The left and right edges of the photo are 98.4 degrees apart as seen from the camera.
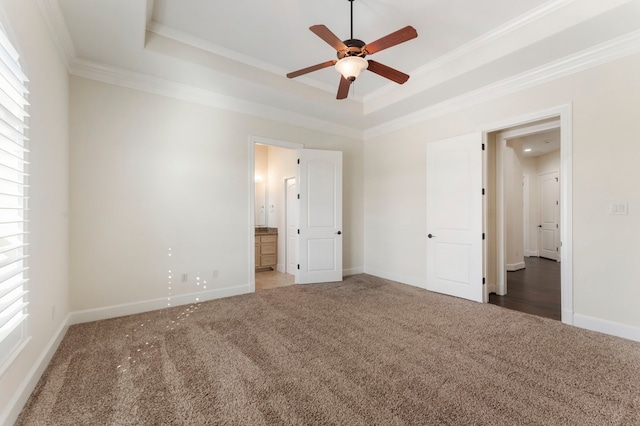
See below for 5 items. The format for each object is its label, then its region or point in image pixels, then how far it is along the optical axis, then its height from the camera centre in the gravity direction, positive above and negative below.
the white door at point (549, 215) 7.59 -0.12
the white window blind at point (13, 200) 1.55 +0.09
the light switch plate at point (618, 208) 2.76 +0.03
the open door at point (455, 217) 3.88 -0.08
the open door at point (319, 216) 4.86 -0.07
